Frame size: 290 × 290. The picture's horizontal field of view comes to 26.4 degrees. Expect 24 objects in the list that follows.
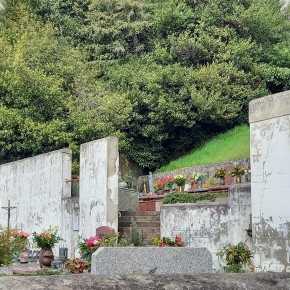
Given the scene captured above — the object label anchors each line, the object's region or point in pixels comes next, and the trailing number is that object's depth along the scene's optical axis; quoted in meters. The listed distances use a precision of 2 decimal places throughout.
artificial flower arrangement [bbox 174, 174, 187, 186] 15.52
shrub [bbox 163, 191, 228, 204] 12.41
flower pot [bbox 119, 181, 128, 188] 14.82
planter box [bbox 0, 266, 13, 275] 8.80
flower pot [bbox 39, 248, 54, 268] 11.09
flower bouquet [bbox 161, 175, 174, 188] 16.20
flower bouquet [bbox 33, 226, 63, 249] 11.22
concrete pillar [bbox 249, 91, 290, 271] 8.95
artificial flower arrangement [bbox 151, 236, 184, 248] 8.58
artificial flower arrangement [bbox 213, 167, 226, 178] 13.84
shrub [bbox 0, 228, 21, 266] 9.32
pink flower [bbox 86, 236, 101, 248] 9.27
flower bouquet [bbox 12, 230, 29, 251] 10.73
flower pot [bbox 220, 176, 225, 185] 13.94
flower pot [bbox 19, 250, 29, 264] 12.43
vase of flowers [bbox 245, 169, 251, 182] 12.78
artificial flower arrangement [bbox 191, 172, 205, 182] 15.31
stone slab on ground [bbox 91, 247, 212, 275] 6.46
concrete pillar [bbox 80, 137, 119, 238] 12.86
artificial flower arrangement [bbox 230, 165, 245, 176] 12.90
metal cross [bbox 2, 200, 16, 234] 15.47
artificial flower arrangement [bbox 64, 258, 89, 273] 8.30
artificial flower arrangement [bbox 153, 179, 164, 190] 17.00
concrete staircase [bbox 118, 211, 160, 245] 12.84
